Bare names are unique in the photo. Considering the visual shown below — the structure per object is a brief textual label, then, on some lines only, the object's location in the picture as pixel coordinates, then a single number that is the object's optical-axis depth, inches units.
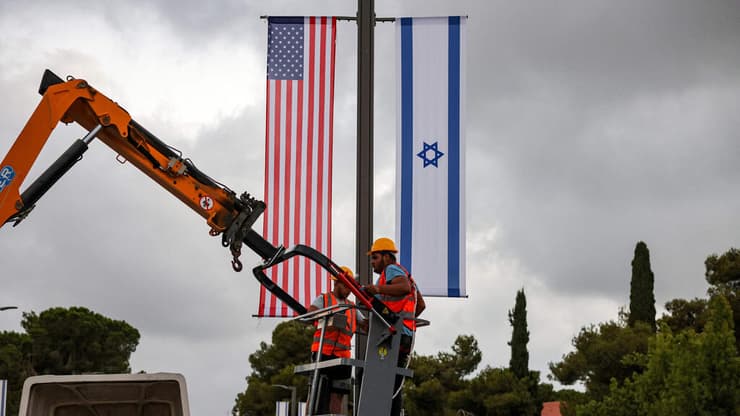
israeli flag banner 534.3
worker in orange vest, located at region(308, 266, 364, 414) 353.1
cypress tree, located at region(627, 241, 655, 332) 2098.9
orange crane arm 462.9
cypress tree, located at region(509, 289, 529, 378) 2258.9
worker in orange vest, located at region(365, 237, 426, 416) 364.5
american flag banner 535.5
